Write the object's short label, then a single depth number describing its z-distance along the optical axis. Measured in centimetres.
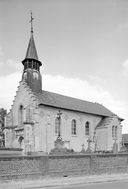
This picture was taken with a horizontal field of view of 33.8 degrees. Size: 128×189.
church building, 2939
